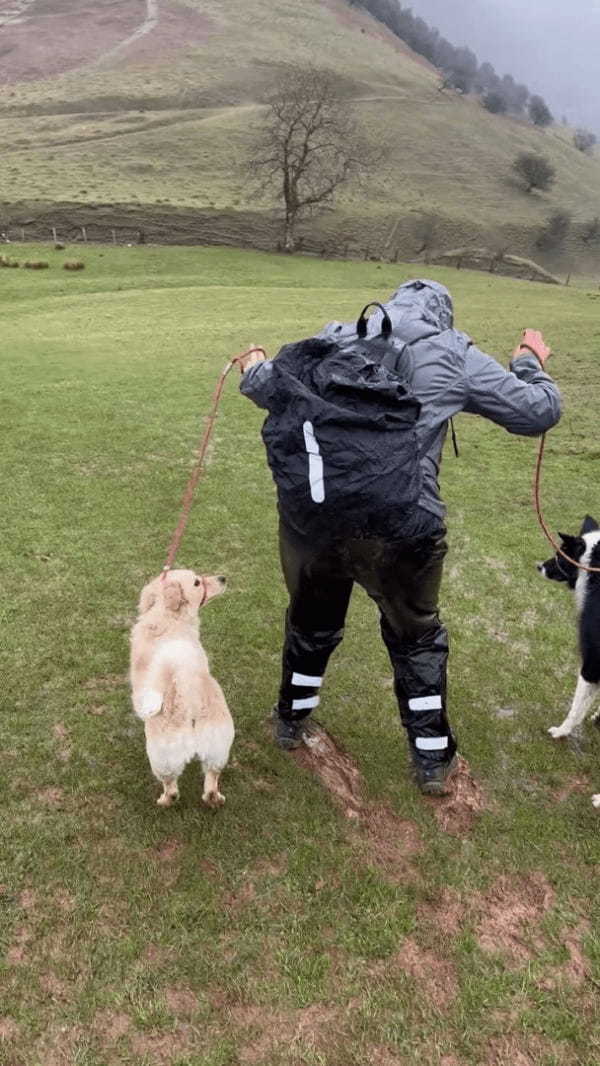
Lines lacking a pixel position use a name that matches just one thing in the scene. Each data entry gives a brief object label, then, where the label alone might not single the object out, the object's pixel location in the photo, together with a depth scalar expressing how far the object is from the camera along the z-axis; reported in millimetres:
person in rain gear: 3340
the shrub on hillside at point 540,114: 105562
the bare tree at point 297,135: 40562
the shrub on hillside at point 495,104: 96062
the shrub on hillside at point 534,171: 72625
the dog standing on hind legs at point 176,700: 3826
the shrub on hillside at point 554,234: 65000
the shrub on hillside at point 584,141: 105556
